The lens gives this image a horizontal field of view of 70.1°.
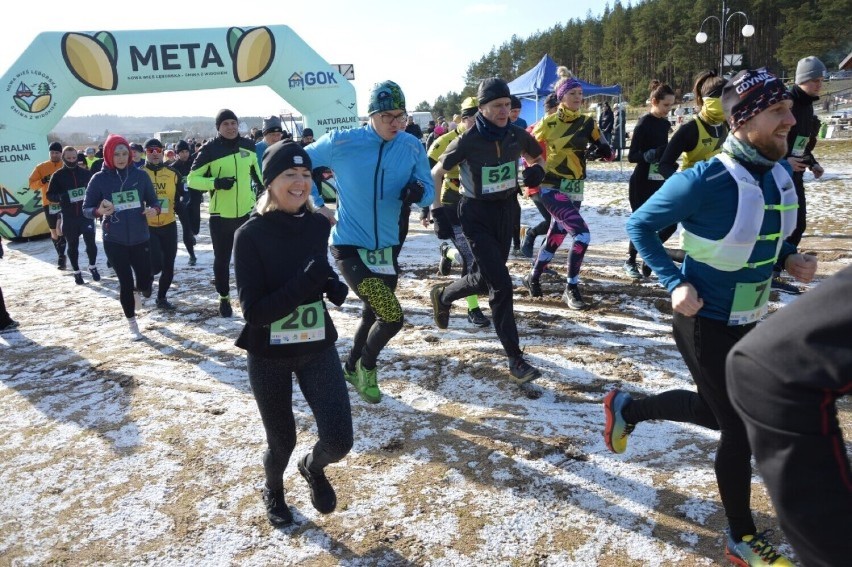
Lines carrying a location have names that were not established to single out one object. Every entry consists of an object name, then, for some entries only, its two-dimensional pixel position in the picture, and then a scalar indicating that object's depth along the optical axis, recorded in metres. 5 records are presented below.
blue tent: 20.47
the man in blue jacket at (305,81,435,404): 4.10
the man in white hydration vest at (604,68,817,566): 2.38
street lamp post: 24.42
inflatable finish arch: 13.60
